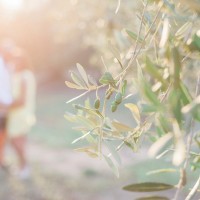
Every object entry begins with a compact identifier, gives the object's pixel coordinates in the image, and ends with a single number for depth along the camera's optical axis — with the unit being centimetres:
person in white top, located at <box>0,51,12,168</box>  586
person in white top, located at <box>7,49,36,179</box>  618
